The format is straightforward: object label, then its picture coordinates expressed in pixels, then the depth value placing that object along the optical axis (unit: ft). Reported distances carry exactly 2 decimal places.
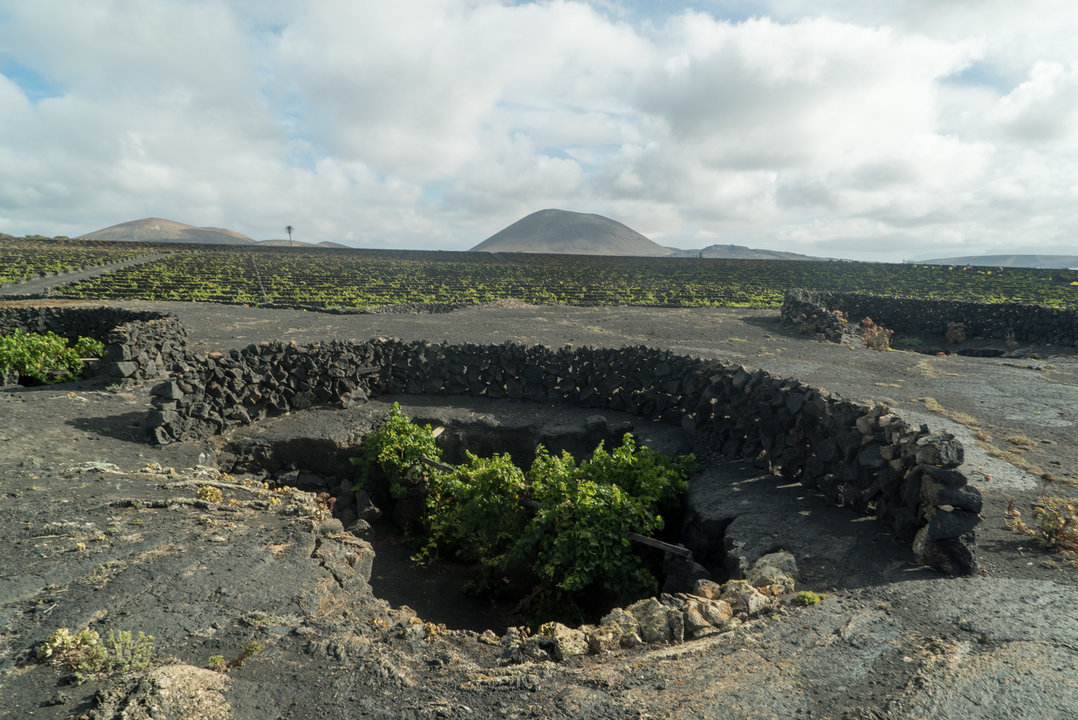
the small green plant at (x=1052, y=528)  18.34
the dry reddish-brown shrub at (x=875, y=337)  63.78
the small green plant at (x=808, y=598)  16.28
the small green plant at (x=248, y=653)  13.05
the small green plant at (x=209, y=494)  22.54
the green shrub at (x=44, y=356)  39.17
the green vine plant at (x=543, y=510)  21.93
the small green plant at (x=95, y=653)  11.97
